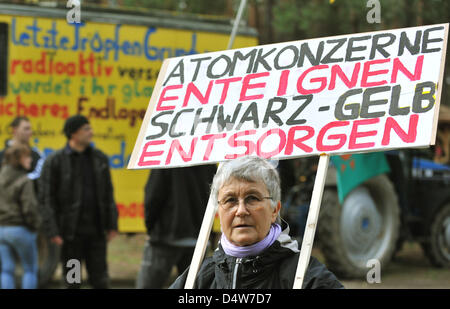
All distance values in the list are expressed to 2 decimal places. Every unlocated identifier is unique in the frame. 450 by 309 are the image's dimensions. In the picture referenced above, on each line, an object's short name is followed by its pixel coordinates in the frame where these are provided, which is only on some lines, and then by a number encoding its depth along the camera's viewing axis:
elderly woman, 6.43
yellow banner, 17.78
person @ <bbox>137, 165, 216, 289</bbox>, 12.84
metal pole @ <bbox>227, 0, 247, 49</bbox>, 9.21
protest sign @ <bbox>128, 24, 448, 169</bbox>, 6.95
